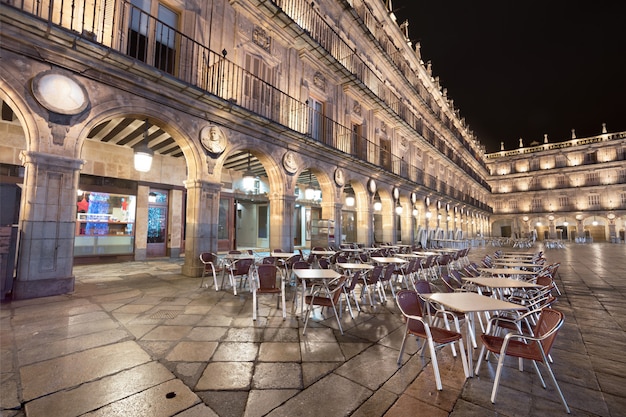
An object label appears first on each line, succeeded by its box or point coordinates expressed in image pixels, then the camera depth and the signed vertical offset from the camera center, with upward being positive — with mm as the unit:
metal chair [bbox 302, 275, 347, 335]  3446 -872
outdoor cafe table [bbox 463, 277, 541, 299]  3772 -716
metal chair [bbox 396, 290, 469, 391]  2339 -903
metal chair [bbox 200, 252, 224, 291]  5761 -653
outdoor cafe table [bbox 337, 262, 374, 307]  4707 -627
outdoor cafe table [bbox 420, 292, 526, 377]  2469 -676
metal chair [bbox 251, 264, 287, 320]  4070 -693
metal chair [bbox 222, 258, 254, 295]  5000 -651
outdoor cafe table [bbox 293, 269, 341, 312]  3928 -621
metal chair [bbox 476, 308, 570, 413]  2074 -934
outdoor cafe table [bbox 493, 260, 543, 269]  6206 -742
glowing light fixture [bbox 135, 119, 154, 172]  5625 +1445
